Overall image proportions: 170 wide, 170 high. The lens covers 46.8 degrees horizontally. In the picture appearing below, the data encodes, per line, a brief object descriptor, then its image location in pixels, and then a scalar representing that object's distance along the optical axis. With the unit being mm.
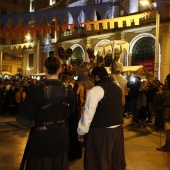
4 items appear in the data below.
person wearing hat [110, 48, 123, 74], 5319
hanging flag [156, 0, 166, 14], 6439
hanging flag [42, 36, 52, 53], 24323
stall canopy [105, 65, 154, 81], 12256
